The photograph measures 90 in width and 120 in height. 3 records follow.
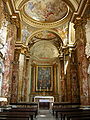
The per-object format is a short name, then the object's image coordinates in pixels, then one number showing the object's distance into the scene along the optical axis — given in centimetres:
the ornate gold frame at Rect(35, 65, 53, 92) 1553
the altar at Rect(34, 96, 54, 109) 1380
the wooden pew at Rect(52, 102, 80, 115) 818
